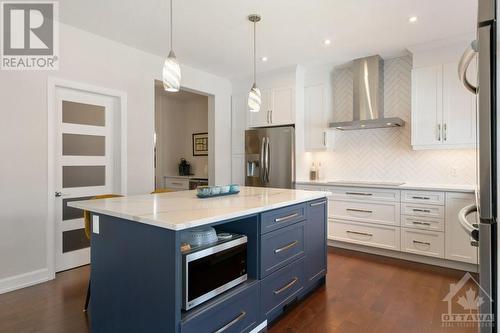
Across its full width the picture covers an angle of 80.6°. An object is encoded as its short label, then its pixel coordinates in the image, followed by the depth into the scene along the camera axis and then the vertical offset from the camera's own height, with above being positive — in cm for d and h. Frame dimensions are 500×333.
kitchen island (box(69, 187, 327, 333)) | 153 -59
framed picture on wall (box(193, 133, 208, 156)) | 654 +51
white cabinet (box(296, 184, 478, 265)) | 326 -67
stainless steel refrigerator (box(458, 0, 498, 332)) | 98 +5
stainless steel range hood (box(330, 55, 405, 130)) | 408 +101
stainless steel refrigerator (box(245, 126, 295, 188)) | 454 +15
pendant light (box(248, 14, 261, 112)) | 284 +68
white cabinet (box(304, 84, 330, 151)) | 459 +75
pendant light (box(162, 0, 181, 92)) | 202 +65
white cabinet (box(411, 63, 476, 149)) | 346 +68
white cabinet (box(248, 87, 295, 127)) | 464 +94
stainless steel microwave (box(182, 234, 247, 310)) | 159 -61
